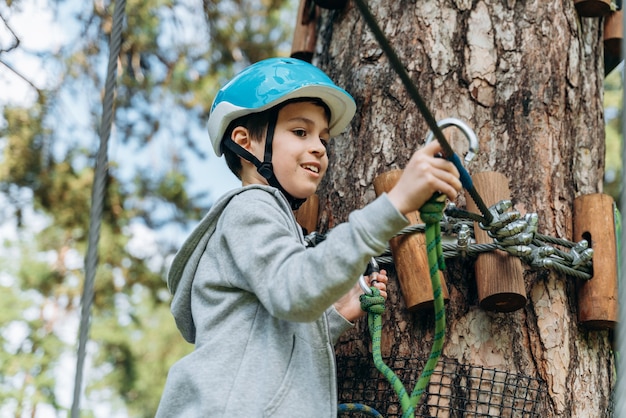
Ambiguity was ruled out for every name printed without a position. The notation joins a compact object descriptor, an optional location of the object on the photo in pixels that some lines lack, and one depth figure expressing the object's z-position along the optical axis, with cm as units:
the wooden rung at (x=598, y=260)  193
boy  142
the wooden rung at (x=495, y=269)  182
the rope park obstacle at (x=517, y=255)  183
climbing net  184
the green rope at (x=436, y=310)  148
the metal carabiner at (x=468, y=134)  145
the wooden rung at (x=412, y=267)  187
